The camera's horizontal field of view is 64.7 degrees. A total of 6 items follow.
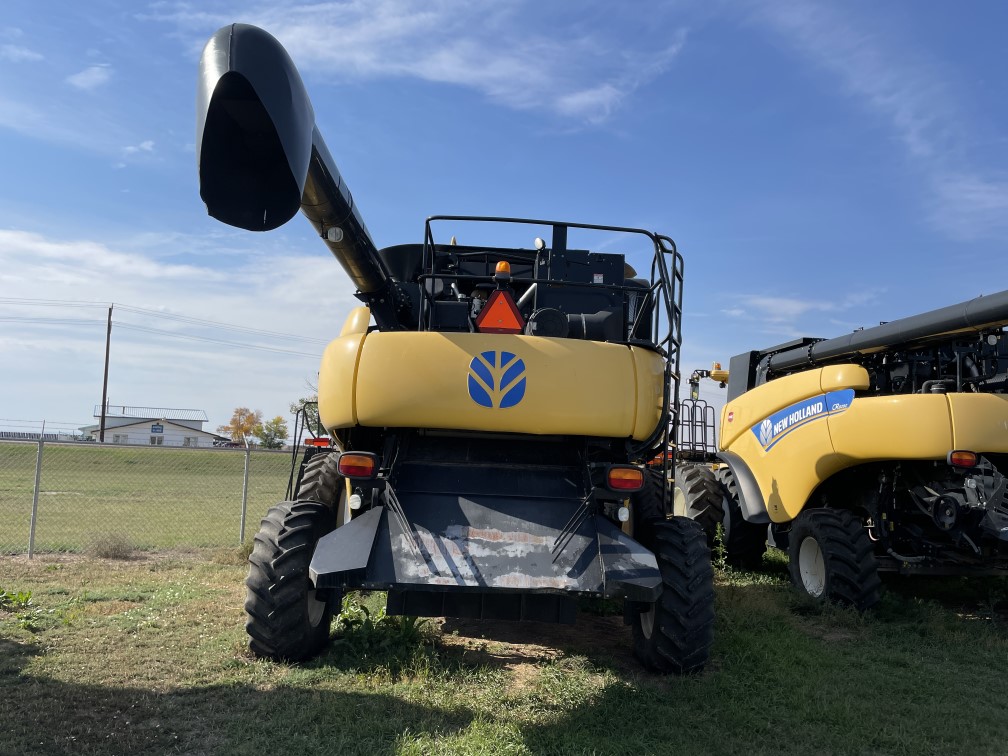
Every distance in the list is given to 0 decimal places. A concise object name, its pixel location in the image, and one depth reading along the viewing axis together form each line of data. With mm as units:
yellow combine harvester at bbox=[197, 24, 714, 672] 4176
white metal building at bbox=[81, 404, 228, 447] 75881
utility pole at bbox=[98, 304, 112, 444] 44278
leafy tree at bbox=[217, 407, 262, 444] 79125
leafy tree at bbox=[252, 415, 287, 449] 73438
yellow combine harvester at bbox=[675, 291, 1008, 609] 6465
